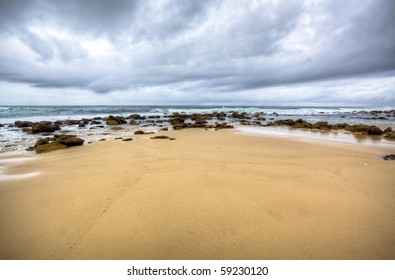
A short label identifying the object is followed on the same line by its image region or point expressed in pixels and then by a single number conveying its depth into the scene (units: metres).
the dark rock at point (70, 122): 19.09
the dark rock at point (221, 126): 16.05
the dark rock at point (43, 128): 13.04
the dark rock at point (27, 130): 13.36
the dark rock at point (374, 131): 11.79
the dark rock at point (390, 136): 10.25
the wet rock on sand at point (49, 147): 6.89
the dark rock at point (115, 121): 18.77
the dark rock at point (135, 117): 25.95
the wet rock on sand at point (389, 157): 5.68
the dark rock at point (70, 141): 7.75
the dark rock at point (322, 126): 15.10
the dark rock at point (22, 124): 16.28
